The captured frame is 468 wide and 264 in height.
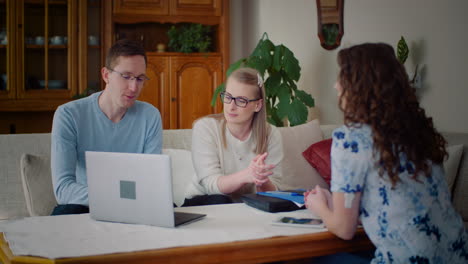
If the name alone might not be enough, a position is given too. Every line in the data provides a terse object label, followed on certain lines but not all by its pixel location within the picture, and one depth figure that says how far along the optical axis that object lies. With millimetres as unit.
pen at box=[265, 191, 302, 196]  1753
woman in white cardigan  2055
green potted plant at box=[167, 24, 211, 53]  5020
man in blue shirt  1981
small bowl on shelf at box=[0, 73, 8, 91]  4617
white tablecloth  1206
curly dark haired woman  1249
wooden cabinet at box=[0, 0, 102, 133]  4609
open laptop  1362
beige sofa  2340
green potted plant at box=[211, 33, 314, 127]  3676
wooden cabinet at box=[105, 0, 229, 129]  4898
